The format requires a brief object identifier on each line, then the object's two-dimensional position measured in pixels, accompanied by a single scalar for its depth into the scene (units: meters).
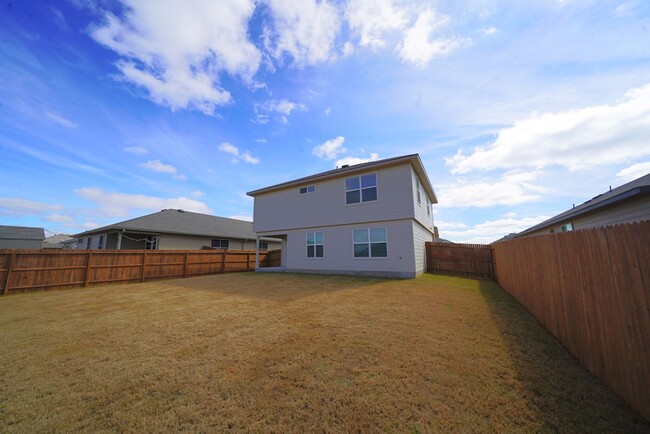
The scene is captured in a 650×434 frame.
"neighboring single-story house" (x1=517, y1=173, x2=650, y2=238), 6.47
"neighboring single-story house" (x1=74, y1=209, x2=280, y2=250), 17.86
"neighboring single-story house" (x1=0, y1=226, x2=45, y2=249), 30.58
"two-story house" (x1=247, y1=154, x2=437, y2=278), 11.98
